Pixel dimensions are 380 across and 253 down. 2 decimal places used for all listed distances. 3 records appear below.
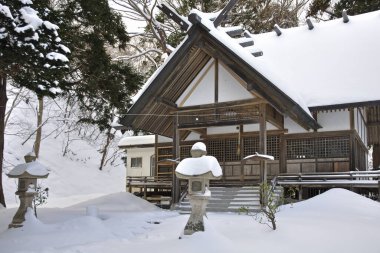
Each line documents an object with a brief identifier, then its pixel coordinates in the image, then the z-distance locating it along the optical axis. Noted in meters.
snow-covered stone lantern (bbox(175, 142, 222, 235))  9.12
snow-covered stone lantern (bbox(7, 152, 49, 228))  11.06
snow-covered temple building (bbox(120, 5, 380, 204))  15.23
